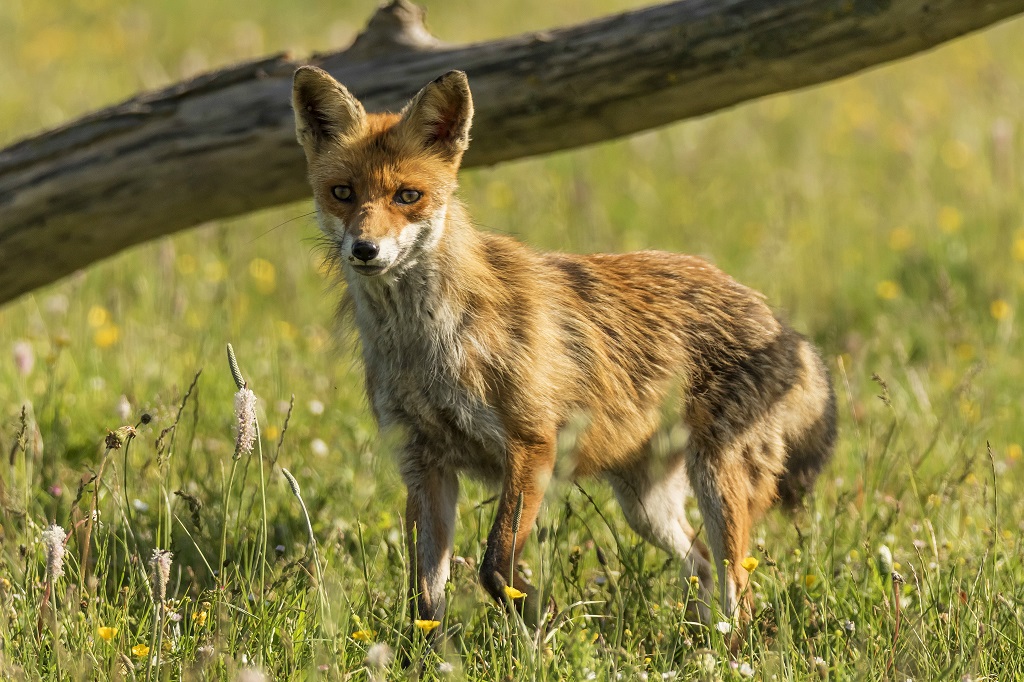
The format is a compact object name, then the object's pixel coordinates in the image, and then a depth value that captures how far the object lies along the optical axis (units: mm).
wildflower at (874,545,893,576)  7078
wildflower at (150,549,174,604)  5621
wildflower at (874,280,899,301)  14570
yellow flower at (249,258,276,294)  15294
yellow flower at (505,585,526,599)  6596
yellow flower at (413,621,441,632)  6762
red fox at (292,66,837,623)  8141
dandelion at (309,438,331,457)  10844
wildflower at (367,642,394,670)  5566
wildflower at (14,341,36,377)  10656
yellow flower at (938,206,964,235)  16250
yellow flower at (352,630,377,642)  7187
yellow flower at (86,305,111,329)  13695
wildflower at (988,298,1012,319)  13453
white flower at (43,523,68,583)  5691
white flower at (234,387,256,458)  5754
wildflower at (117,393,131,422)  9812
